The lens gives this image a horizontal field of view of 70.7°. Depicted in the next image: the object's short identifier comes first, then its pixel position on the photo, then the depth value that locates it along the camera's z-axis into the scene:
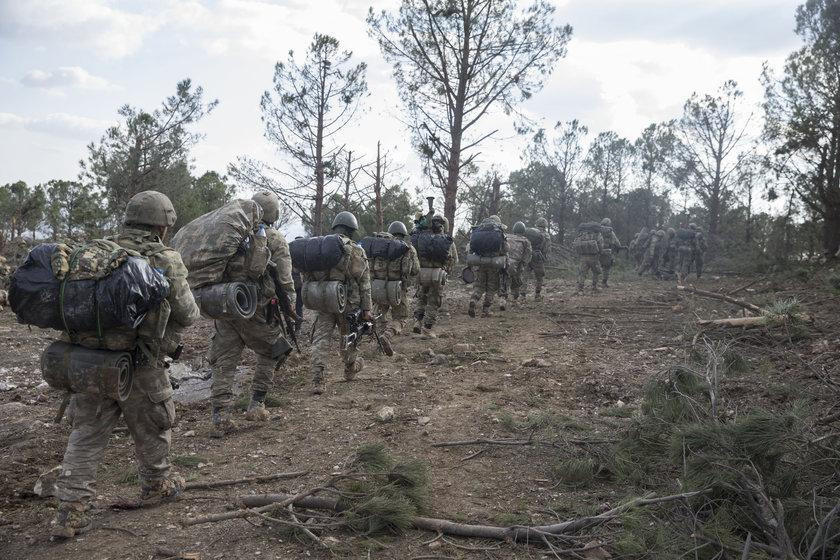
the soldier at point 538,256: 14.31
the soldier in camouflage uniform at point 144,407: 3.16
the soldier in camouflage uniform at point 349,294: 6.44
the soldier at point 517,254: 12.56
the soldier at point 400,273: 8.61
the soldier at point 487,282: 11.09
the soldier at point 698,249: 19.92
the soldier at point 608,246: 16.44
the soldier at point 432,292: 9.68
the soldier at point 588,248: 15.37
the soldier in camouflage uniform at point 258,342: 4.97
